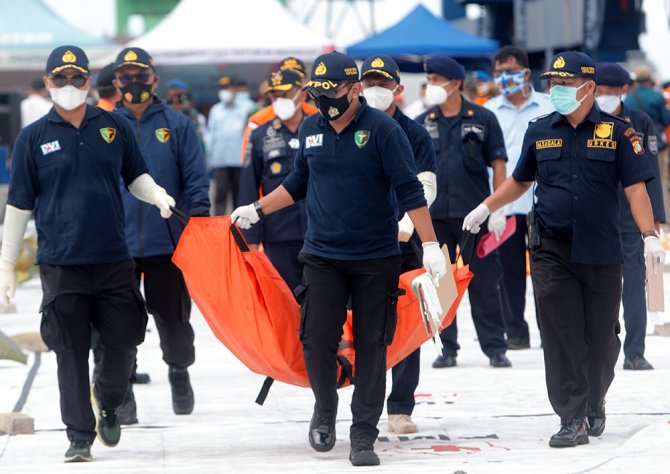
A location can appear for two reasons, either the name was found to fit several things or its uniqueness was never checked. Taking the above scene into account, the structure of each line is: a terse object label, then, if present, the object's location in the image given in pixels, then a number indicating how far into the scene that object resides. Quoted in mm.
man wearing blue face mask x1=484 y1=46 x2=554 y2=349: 20937
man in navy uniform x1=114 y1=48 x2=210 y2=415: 16594
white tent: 45969
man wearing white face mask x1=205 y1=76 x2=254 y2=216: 39281
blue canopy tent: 47406
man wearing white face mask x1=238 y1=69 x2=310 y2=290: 17578
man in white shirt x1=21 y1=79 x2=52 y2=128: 41281
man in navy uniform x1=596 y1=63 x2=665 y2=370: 17891
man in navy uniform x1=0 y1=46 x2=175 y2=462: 14242
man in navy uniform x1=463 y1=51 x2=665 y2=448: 14305
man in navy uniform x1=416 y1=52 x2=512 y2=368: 19234
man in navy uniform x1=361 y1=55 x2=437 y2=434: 15430
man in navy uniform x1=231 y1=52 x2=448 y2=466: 13781
